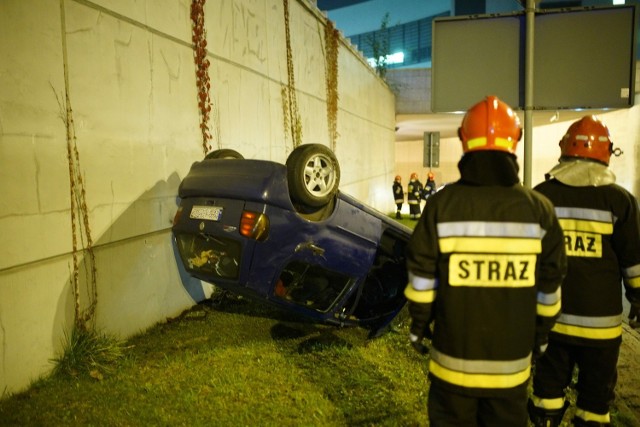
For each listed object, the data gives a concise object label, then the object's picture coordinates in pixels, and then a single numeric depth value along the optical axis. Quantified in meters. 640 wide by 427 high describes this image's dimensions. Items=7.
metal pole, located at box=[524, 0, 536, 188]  3.59
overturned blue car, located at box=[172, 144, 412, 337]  3.08
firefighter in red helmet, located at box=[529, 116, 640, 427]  2.64
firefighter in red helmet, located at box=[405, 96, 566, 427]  2.00
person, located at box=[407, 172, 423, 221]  15.62
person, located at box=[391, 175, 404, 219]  16.28
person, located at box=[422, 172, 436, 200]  17.06
